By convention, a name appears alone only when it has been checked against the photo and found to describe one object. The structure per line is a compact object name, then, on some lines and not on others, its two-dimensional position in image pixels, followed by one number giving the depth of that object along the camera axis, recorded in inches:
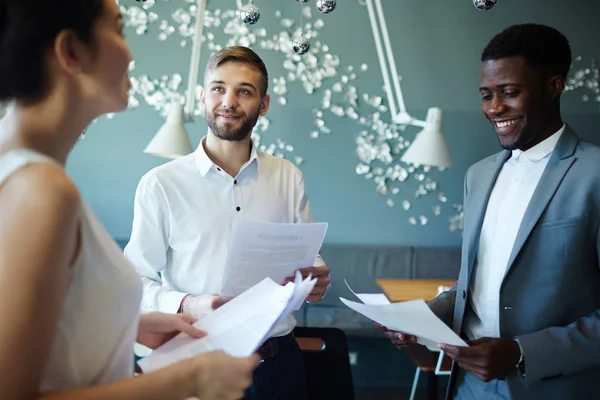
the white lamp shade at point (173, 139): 128.3
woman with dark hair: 21.8
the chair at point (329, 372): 78.1
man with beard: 65.8
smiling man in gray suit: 51.4
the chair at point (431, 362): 106.9
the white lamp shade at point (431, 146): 134.6
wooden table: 121.0
